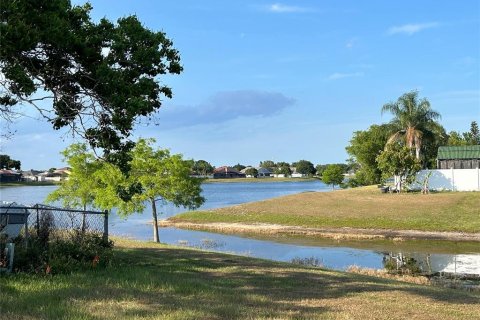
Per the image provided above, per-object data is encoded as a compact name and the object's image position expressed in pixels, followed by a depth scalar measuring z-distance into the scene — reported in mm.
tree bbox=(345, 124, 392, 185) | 84188
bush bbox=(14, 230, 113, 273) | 10562
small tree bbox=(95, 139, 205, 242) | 28906
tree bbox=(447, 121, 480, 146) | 100250
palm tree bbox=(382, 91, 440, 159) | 63750
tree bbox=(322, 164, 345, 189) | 107438
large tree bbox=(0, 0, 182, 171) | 9609
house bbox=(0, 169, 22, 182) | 147462
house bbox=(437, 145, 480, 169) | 61938
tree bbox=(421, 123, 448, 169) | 65000
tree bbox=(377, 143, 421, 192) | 56375
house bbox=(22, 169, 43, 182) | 180450
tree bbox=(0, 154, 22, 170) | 158650
